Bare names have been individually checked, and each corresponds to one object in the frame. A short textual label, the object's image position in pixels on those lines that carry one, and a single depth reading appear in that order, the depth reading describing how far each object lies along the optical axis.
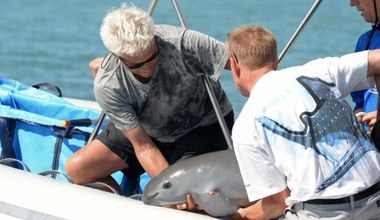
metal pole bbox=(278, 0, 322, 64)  7.23
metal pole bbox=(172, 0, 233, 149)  7.01
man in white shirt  5.43
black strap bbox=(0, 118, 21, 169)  8.54
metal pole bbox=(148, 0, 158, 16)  7.61
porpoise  6.18
